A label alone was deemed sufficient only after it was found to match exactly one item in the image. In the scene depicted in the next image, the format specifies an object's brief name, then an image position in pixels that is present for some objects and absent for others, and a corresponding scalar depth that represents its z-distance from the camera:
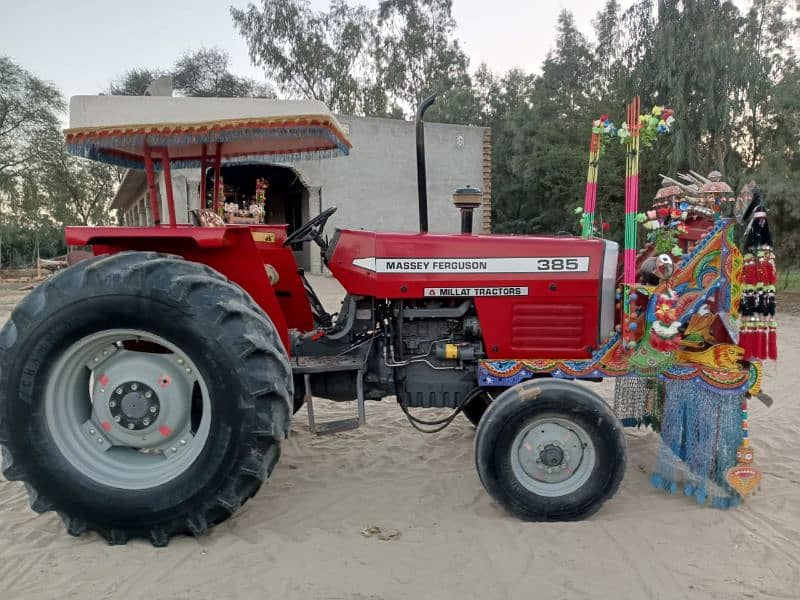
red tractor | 2.58
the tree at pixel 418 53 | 31.16
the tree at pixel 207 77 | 31.73
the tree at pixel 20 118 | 22.86
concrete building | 14.51
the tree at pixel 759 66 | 13.84
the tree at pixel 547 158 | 21.02
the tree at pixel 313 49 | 29.25
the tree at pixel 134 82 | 31.20
